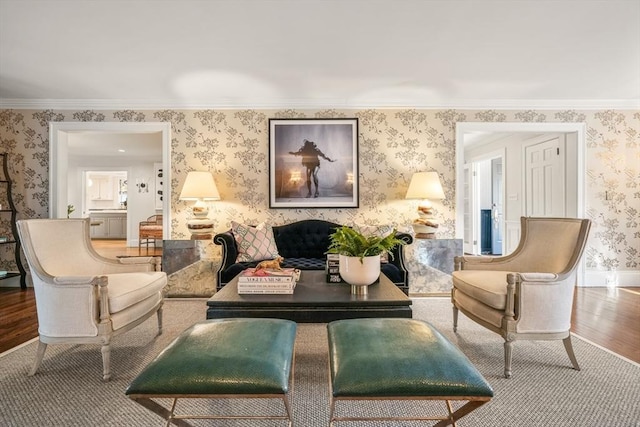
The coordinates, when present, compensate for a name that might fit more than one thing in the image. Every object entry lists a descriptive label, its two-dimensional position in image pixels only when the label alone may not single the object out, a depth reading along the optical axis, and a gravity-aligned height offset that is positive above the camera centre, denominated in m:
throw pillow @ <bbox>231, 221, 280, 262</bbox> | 3.20 -0.30
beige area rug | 1.44 -0.93
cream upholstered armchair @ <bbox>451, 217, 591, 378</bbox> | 1.81 -0.46
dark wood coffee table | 1.77 -0.53
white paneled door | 4.27 +0.55
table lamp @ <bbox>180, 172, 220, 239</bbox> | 3.57 +0.22
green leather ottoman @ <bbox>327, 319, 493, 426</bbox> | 1.00 -0.52
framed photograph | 3.98 +0.63
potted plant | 1.90 -0.26
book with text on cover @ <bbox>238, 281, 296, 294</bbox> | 1.93 -0.45
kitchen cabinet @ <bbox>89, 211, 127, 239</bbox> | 9.26 -0.34
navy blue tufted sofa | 2.99 -0.40
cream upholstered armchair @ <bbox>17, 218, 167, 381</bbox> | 1.75 -0.46
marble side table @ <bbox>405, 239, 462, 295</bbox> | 3.63 -0.58
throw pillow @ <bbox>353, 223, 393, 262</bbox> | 3.49 -0.18
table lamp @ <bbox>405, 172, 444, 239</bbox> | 3.60 +0.22
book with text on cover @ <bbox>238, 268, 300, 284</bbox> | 1.95 -0.39
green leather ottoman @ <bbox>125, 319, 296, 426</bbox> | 1.01 -0.53
